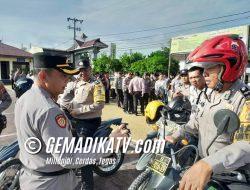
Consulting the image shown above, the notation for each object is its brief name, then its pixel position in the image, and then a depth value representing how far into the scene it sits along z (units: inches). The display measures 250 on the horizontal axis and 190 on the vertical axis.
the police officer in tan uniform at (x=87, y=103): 114.2
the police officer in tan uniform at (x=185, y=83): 170.6
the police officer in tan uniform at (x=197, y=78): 121.6
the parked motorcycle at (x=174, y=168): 37.0
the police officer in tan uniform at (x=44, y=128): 49.0
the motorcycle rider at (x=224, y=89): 38.6
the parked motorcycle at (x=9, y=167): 85.5
